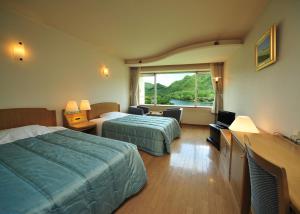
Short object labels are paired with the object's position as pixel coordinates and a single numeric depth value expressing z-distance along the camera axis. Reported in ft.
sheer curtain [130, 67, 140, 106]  19.63
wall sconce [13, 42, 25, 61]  8.00
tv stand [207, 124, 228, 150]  11.13
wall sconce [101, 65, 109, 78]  14.44
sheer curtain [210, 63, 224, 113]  16.85
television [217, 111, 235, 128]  10.84
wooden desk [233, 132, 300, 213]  2.48
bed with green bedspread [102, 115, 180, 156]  10.11
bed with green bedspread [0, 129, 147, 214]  3.30
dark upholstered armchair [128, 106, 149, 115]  16.93
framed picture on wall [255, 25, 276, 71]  6.02
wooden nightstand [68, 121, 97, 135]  10.30
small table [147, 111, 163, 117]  17.53
